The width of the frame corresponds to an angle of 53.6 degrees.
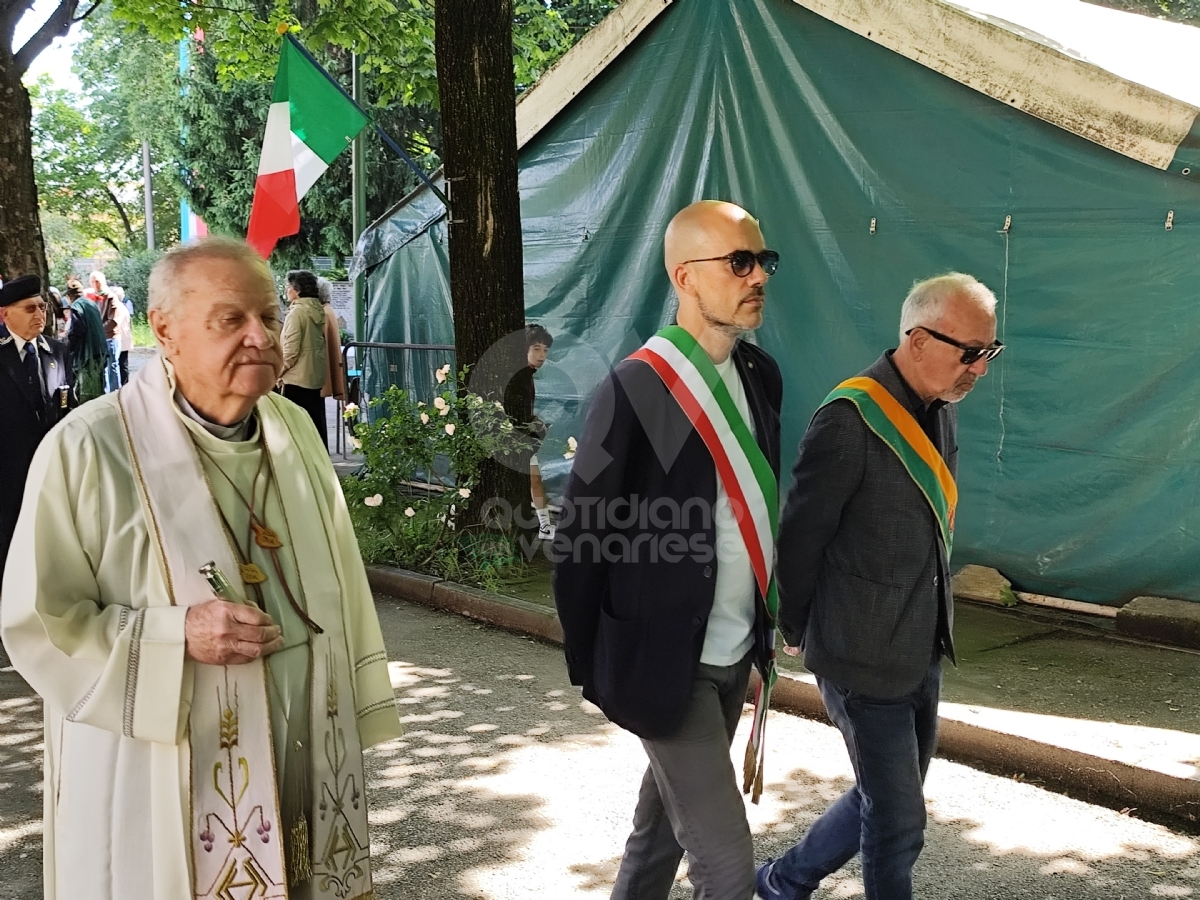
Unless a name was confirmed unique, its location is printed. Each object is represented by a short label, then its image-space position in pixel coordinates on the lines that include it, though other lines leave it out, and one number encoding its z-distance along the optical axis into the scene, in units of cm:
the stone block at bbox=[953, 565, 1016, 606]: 735
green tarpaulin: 681
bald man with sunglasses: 283
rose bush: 823
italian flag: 888
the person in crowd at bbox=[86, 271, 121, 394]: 2073
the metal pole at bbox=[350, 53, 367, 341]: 1520
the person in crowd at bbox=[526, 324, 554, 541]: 863
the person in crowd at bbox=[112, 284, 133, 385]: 2111
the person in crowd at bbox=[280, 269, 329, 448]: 1066
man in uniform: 710
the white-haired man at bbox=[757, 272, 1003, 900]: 318
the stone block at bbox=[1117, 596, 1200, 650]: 644
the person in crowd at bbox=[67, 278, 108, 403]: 1619
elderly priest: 233
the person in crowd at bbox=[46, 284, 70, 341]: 1235
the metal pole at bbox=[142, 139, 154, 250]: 5162
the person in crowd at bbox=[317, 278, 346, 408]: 1089
